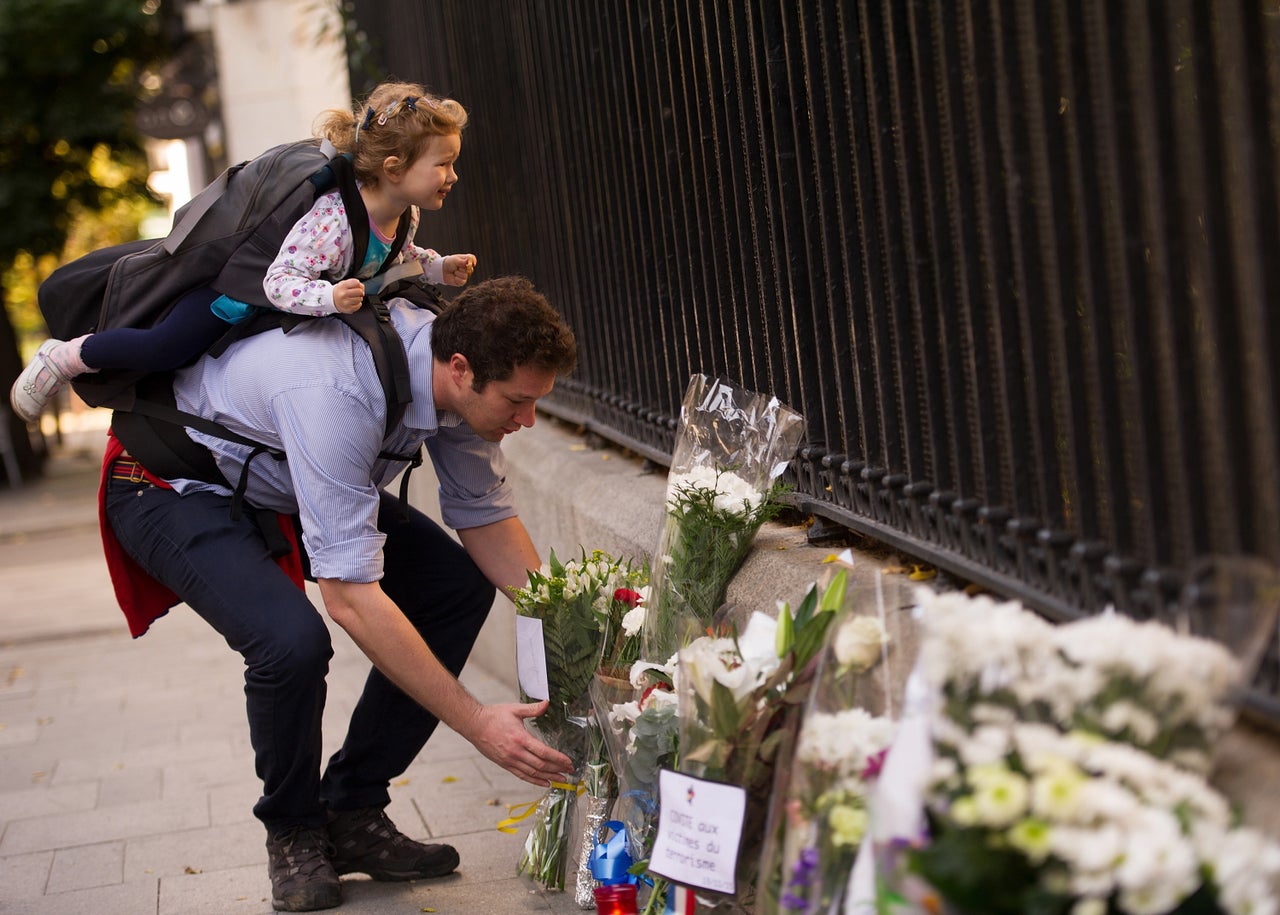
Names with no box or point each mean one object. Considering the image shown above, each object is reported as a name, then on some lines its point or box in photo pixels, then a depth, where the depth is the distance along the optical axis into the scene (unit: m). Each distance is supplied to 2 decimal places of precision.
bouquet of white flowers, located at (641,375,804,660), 3.42
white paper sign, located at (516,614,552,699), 3.61
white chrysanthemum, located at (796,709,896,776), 2.33
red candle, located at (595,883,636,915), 3.17
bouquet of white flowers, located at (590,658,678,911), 3.09
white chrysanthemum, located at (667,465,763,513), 3.41
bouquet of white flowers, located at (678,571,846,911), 2.71
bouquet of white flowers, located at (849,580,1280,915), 1.83
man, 3.49
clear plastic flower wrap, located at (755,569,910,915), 2.34
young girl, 3.78
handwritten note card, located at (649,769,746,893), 2.74
